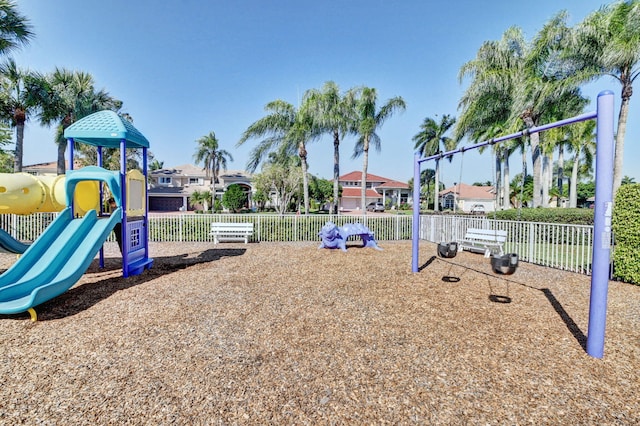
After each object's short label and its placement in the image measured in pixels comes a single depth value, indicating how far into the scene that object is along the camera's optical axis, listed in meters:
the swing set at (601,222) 3.16
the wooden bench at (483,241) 8.92
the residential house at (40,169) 39.53
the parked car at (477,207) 51.72
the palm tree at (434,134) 32.62
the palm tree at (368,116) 20.23
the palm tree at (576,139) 25.55
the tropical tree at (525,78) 14.83
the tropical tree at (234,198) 30.78
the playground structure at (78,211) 4.79
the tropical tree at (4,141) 18.49
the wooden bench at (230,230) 12.07
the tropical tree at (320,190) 33.82
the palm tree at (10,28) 12.21
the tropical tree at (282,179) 26.09
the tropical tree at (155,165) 55.62
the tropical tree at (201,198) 37.75
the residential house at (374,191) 51.47
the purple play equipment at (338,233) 10.66
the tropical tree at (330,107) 19.94
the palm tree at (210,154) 39.03
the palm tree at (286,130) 20.56
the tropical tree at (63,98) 16.72
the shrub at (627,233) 5.96
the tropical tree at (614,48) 11.98
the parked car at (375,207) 47.10
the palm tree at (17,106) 15.95
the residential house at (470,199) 52.88
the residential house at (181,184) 40.45
